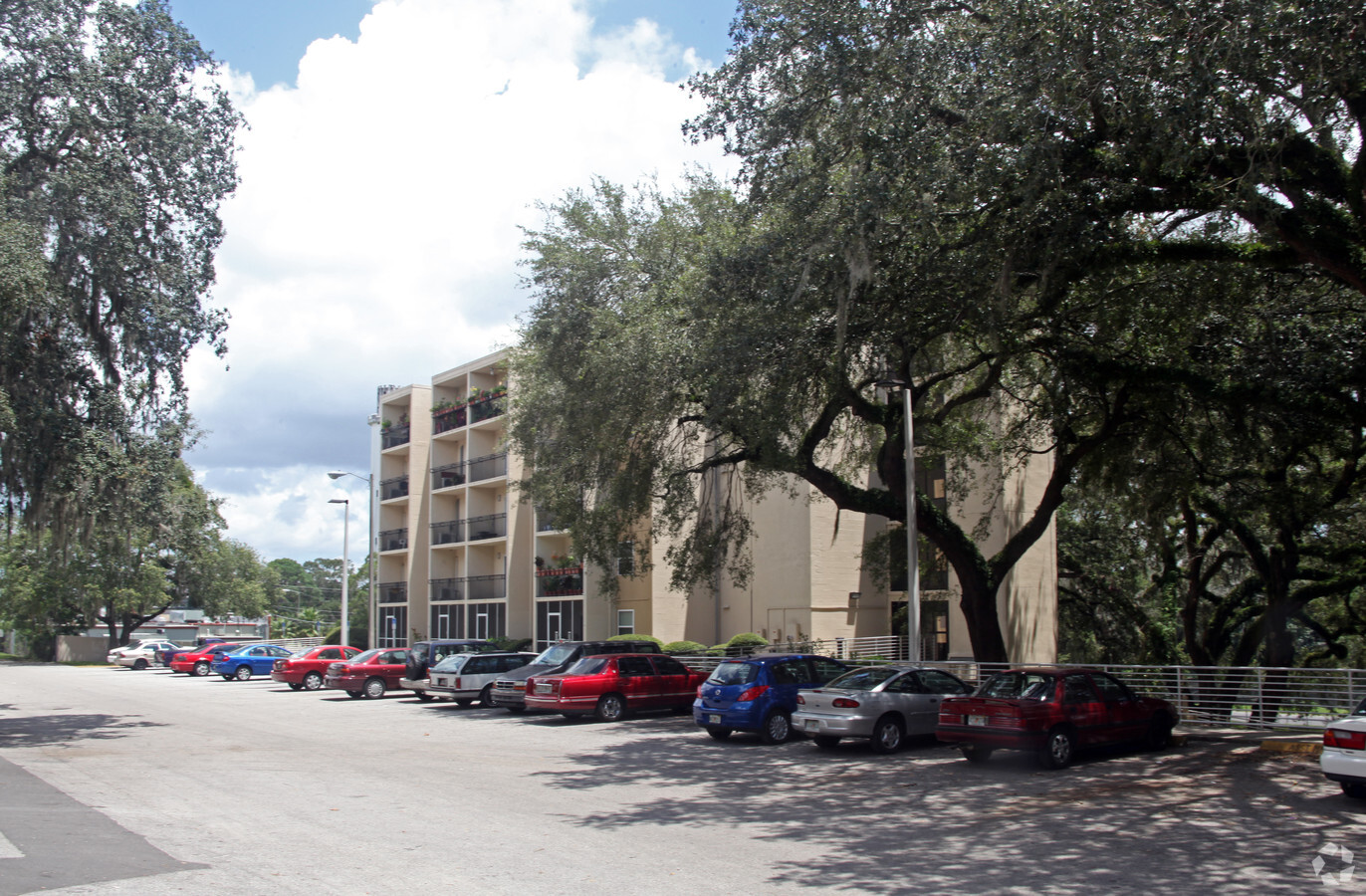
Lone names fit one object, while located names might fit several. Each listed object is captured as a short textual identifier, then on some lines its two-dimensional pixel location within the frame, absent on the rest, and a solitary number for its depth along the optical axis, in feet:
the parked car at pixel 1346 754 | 36.40
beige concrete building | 106.73
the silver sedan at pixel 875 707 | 52.08
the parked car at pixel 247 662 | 131.95
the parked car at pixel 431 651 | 93.97
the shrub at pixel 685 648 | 108.99
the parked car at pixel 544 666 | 78.43
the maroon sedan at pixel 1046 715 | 46.37
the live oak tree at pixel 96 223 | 64.18
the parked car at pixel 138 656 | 167.81
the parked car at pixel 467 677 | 84.74
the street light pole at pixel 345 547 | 132.88
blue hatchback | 58.18
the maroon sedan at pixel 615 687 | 71.20
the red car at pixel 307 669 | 108.99
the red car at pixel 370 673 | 96.99
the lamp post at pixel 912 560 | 69.46
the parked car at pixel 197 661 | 144.77
